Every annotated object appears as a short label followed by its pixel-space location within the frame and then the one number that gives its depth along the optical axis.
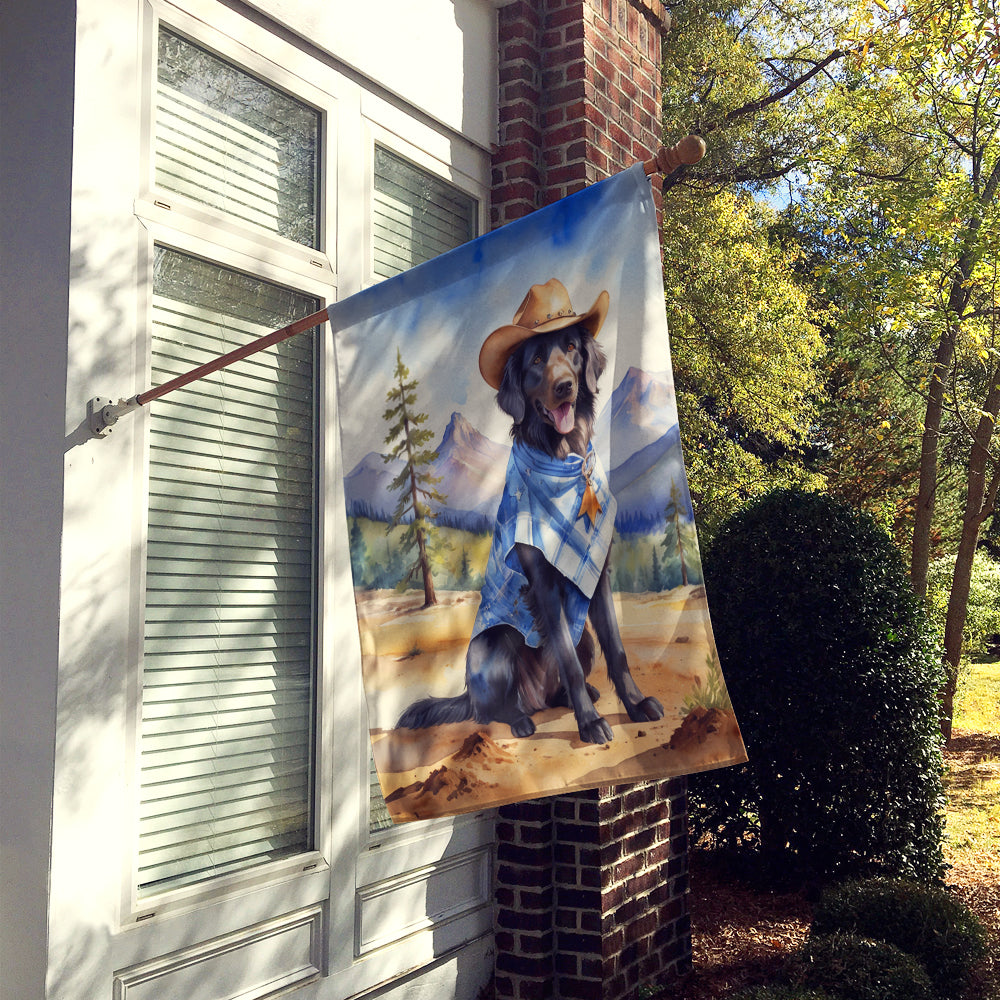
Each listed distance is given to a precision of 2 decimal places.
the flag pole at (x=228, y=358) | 2.39
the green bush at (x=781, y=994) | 3.72
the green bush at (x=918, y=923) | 4.32
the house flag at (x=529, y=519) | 2.43
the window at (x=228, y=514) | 3.00
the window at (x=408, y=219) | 3.95
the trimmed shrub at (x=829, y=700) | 5.64
